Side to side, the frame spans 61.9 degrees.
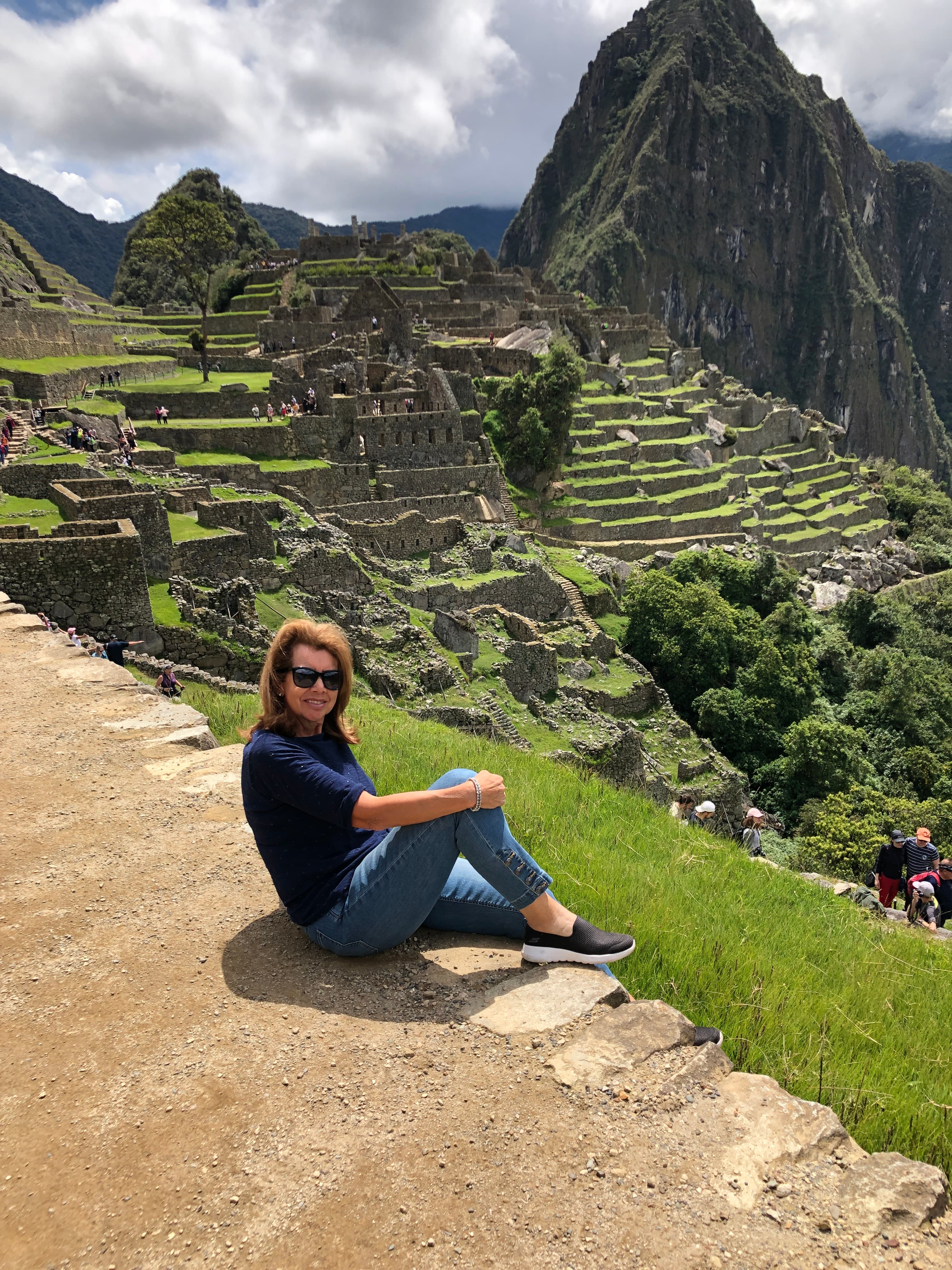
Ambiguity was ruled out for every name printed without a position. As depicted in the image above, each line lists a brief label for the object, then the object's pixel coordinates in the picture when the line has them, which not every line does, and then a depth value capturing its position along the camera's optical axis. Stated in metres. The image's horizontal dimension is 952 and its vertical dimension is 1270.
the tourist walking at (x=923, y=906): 8.77
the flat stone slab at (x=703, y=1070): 2.92
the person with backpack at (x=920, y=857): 10.07
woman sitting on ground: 3.33
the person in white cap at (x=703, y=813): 10.15
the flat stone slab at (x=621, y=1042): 2.95
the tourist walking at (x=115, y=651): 10.91
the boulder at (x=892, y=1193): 2.43
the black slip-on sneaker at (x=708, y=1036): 3.16
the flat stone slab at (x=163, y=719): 6.39
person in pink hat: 10.64
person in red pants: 10.33
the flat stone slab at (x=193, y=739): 6.06
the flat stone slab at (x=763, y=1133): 2.56
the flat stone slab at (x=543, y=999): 3.19
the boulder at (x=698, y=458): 42.38
